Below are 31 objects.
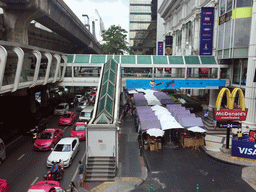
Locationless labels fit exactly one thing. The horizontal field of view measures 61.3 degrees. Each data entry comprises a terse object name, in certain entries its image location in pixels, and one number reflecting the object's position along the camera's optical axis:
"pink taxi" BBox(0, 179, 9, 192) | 11.05
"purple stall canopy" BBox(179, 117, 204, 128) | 18.47
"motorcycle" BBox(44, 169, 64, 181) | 12.69
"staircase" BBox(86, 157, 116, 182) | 13.30
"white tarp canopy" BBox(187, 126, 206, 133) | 17.54
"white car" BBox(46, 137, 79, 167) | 14.60
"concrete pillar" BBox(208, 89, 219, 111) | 32.34
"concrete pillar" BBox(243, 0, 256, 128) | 20.80
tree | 52.00
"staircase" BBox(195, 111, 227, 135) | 22.84
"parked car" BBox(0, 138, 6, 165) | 15.45
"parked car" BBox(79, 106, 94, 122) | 26.73
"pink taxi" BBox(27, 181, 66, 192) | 10.12
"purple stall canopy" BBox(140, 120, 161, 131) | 18.12
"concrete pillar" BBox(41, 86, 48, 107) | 33.01
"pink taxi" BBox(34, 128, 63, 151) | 17.59
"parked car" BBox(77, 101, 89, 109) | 34.41
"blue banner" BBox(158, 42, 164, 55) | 65.00
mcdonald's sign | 15.93
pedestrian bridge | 29.55
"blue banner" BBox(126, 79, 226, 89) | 29.11
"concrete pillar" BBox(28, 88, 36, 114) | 30.33
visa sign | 15.40
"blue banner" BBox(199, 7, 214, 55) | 29.42
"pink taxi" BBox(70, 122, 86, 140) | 20.12
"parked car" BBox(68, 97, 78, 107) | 38.09
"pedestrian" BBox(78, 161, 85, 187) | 12.49
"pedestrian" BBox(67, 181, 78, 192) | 11.29
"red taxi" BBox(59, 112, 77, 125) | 25.77
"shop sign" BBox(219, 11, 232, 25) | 23.66
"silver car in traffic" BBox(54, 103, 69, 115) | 31.26
